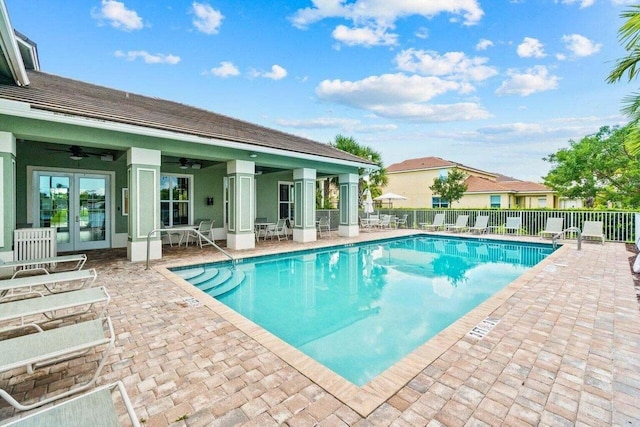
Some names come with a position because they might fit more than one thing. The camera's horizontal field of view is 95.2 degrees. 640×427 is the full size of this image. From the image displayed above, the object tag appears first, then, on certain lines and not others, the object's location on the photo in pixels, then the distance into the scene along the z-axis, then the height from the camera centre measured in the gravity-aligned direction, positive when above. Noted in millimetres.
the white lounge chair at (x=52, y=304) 3133 -1097
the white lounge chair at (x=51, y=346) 2152 -1107
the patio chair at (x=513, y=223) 14246 -670
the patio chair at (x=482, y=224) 15006 -754
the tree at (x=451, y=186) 19484 +1553
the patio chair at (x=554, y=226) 12696 -736
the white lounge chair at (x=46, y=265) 5224 -1005
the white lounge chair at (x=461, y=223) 15820 -742
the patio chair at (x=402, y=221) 18898 -758
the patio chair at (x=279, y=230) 12913 -954
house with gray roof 6480 +1582
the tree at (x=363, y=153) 21505 +4160
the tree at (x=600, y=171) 15766 +2229
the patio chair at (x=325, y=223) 15031 -713
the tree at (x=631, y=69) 3648 +2019
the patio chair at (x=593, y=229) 11438 -776
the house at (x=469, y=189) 25844 +1933
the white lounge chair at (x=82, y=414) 1498 -1103
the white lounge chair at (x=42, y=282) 4121 -1051
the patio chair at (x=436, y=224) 16595 -846
